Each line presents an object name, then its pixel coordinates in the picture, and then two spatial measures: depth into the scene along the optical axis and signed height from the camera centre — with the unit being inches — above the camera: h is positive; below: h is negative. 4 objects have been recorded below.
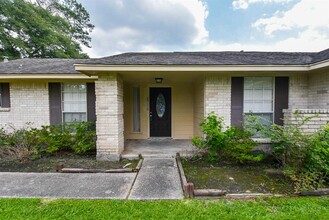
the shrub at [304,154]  134.6 -37.9
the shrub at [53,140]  216.8 -41.9
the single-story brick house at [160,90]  193.8 +17.5
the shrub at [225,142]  184.2 -38.1
